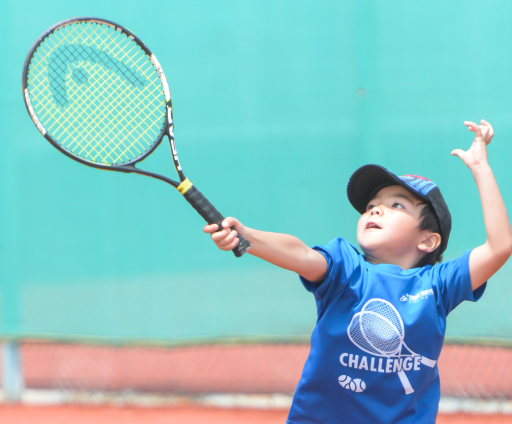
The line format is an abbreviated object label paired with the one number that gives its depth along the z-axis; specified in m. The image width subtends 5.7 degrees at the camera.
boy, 11.14
